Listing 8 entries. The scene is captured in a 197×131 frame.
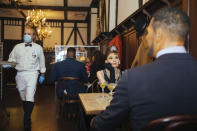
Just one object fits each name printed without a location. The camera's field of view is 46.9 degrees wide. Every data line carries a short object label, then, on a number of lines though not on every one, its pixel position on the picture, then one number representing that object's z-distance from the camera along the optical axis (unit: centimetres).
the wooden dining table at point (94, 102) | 198
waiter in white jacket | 387
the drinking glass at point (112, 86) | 253
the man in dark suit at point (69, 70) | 445
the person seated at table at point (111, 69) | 324
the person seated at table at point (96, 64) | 476
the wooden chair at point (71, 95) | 435
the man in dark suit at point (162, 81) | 104
